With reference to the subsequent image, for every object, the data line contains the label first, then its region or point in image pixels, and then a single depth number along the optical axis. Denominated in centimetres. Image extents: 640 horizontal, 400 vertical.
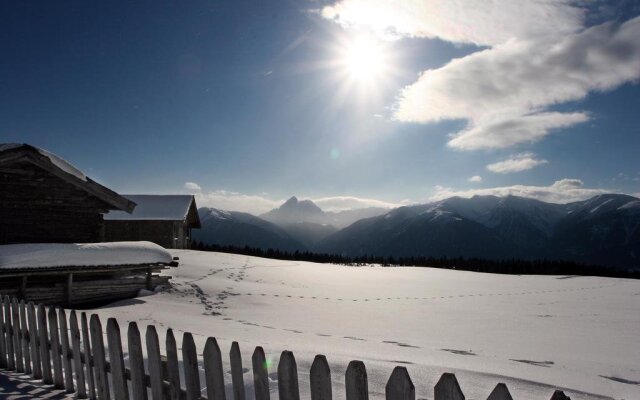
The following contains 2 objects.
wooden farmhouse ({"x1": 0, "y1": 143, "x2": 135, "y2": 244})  1245
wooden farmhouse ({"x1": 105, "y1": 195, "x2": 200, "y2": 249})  3609
